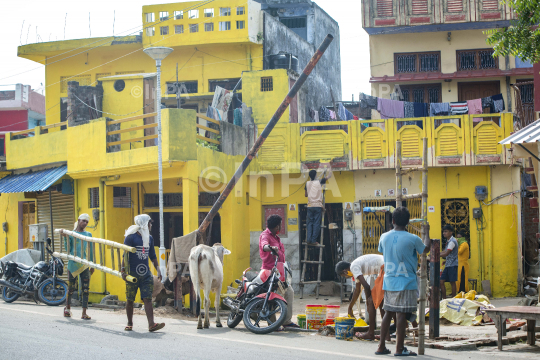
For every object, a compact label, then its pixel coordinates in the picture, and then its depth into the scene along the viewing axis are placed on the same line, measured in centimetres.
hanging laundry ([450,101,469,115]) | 1950
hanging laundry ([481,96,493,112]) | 1977
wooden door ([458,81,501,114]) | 2222
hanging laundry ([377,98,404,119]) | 1952
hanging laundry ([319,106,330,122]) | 2230
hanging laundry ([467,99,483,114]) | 1958
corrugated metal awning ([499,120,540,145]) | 1124
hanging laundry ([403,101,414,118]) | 1998
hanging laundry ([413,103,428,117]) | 1995
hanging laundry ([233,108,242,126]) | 1832
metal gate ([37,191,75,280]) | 1838
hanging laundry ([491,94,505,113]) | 1977
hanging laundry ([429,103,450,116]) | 1964
